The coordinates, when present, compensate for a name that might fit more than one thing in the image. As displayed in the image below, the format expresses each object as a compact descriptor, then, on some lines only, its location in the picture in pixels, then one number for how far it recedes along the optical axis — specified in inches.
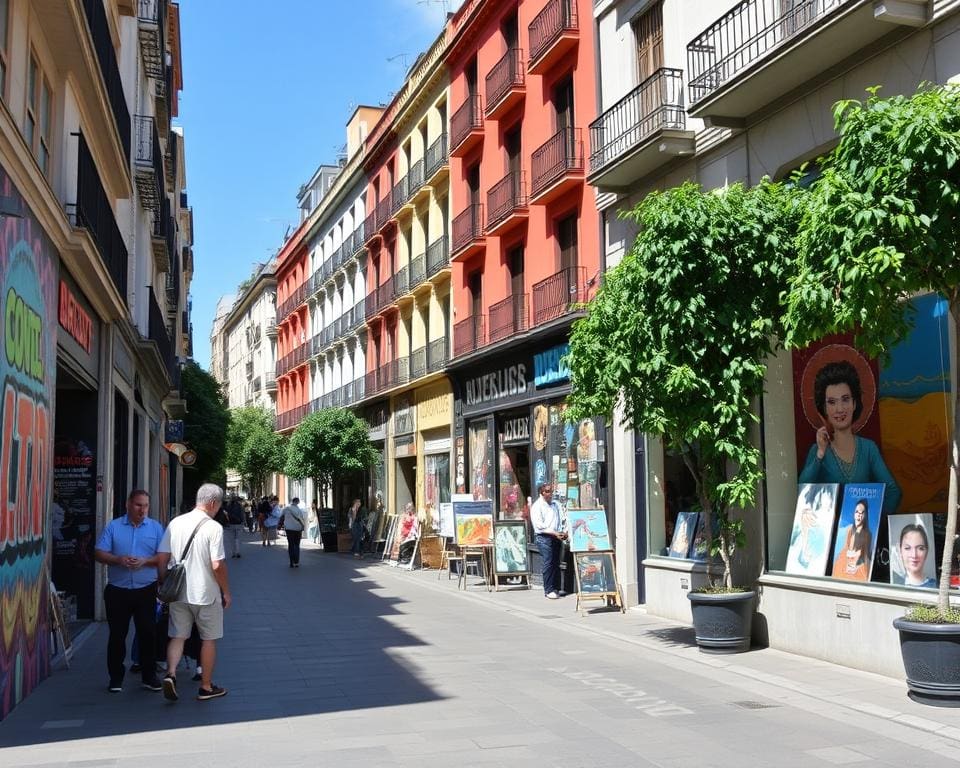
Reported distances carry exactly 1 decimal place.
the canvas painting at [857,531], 407.2
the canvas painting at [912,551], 371.2
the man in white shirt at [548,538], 688.4
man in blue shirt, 373.7
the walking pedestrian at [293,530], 1055.0
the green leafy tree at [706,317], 418.3
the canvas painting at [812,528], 428.5
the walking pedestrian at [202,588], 346.0
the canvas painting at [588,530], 610.9
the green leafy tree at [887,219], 297.0
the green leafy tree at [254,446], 2172.7
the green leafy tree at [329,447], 1323.8
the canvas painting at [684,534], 535.8
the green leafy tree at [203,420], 1852.9
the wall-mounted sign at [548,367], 775.7
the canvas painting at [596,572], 601.6
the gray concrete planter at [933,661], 306.2
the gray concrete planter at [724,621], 429.1
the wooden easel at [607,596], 593.0
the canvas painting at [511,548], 754.8
